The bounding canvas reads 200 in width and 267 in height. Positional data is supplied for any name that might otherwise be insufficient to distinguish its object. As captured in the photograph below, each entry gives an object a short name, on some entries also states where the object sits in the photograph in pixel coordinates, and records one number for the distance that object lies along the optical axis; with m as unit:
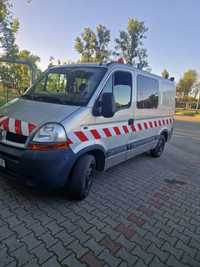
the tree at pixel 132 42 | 23.12
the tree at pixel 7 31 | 12.07
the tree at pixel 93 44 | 20.69
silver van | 2.47
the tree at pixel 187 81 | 42.03
